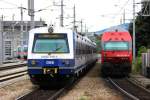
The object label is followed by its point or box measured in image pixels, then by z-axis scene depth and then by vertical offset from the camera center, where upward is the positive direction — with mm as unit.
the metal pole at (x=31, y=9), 33903 +3486
